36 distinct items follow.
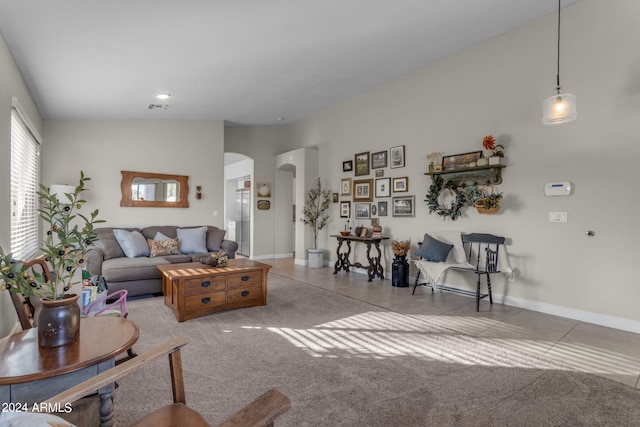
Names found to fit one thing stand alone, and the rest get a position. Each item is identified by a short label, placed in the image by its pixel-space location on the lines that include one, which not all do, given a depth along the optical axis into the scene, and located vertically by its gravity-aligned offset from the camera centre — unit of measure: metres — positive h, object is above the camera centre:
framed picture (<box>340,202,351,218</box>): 6.66 -0.03
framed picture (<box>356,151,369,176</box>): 6.25 +0.83
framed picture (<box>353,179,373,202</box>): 6.20 +0.34
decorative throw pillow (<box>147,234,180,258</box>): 5.24 -0.62
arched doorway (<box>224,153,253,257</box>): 8.35 +0.18
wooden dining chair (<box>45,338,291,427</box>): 1.04 -0.64
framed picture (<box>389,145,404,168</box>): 5.63 +0.88
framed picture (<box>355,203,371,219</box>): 6.27 -0.03
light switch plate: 3.79 -0.09
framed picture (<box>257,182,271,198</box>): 8.03 +0.45
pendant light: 3.08 +0.92
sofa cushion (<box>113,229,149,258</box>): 5.10 -0.54
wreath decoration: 4.73 +0.12
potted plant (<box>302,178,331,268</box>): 7.18 -0.02
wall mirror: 6.04 +0.34
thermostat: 3.74 +0.22
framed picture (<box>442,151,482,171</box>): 4.55 +0.67
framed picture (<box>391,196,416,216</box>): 5.47 +0.05
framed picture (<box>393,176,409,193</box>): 5.55 +0.40
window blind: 3.74 +0.26
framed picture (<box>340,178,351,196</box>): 6.63 +0.42
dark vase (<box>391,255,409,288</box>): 5.19 -0.99
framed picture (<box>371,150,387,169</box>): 5.94 +0.87
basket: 4.29 +0.09
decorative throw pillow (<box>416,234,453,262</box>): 4.62 -0.58
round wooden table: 1.25 -0.61
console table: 5.72 -0.92
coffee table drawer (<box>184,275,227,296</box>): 3.64 -0.85
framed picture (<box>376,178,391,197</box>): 5.86 +0.37
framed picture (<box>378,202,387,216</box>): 5.95 +0.00
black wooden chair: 4.17 -0.63
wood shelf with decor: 4.34 +0.46
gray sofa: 4.42 -0.77
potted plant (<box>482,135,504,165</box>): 4.24 +0.77
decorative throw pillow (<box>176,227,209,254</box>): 5.64 -0.55
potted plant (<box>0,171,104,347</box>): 1.44 -0.35
